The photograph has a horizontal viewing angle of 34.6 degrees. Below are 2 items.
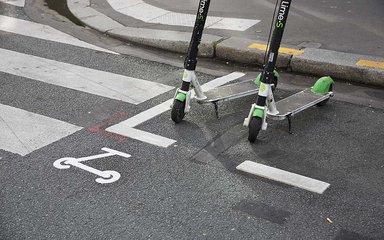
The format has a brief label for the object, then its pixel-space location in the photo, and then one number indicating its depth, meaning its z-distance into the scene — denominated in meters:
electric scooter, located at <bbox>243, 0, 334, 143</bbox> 5.53
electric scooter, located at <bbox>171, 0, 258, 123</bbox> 5.94
